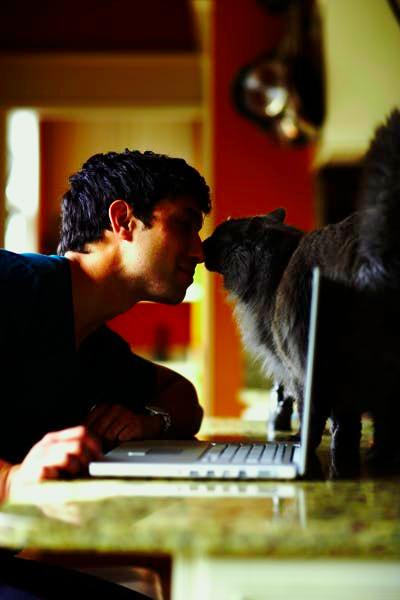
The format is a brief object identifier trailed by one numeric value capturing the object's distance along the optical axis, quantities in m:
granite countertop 1.50
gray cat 1.78
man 1.96
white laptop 1.73
